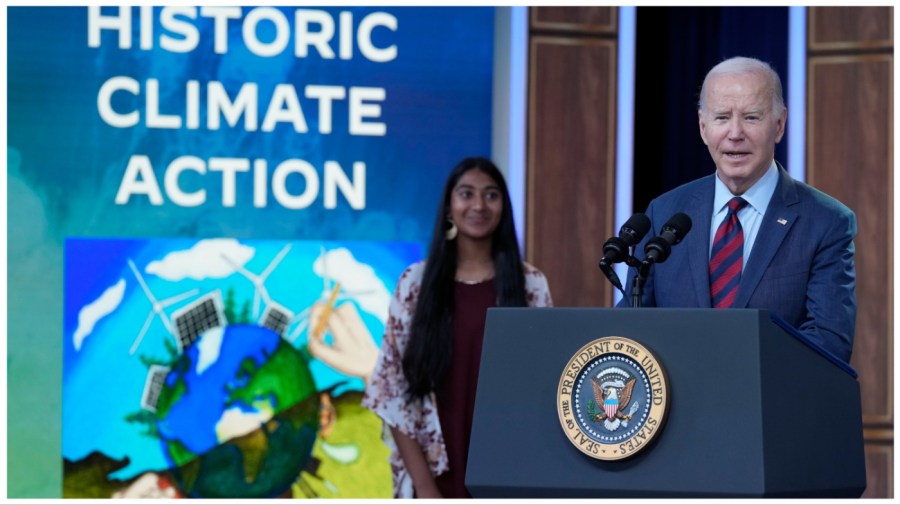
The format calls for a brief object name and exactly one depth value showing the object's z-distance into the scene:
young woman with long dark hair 7.14
